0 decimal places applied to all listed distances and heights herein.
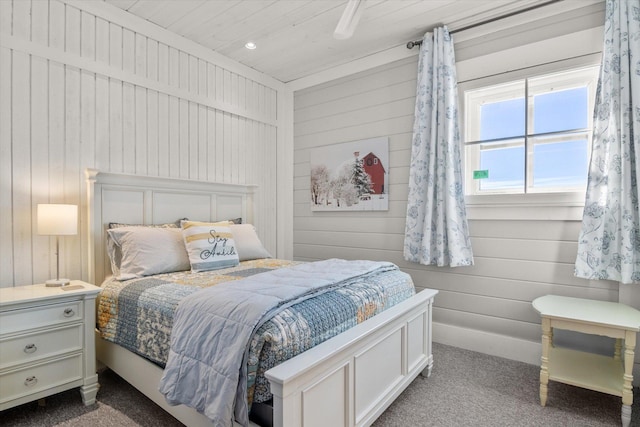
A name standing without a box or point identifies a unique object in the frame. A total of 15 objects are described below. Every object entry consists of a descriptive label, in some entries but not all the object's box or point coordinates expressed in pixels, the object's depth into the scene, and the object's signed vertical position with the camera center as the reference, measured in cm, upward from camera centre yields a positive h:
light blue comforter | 130 -54
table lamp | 210 -9
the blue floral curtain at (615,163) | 216 +30
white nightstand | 181 -75
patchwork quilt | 132 -51
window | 256 +59
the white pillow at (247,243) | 297 -31
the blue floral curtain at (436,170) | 281 +32
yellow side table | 185 -81
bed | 131 -67
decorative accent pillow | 253 -29
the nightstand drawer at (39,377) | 181 -93
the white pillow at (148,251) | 235 -31
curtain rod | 255 +149
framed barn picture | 339 +33
